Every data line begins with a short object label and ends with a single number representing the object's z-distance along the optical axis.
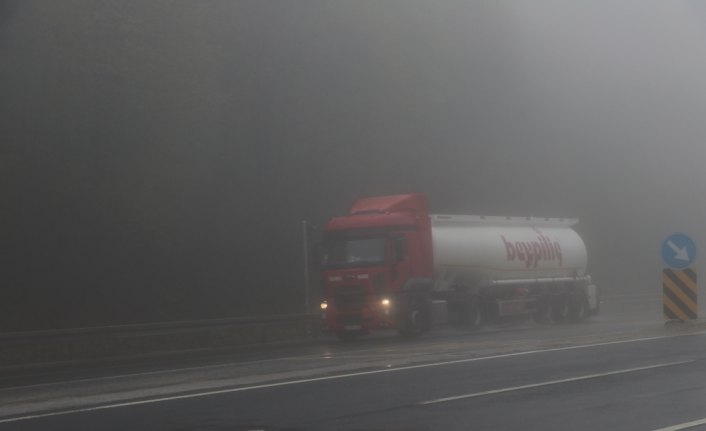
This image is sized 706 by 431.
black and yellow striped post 26.31
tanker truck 28.95
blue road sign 25.84
